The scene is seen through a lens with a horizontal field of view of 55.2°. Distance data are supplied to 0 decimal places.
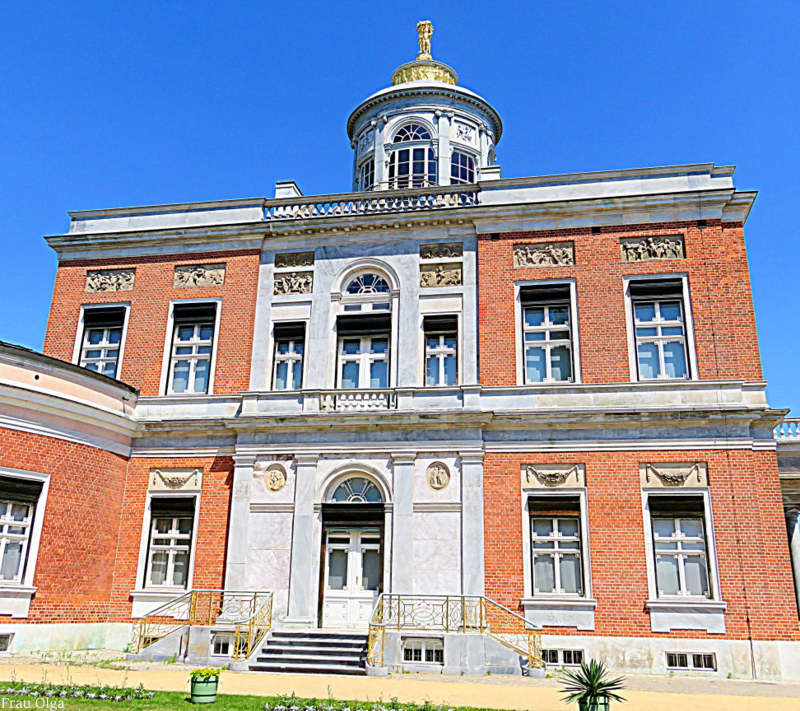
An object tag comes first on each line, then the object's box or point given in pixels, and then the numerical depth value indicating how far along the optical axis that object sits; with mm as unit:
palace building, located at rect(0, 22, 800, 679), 16609
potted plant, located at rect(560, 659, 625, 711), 9305
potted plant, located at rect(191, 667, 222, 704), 10594
